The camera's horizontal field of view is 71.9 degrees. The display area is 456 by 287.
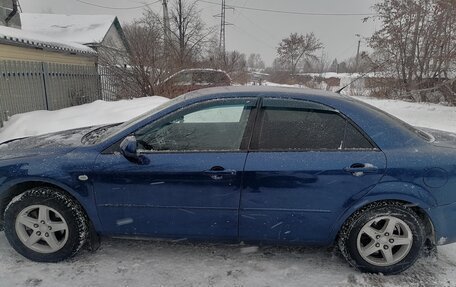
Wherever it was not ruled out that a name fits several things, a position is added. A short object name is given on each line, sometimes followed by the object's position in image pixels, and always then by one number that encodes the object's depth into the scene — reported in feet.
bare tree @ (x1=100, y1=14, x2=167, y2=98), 38.52
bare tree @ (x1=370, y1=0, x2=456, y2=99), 40.83
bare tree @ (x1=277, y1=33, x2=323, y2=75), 141.18
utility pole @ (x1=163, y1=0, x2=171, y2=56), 44.45
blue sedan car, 8.11
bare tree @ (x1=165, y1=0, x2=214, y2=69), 49.80
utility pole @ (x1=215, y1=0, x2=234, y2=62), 103.89
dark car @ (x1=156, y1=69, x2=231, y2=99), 39.01
